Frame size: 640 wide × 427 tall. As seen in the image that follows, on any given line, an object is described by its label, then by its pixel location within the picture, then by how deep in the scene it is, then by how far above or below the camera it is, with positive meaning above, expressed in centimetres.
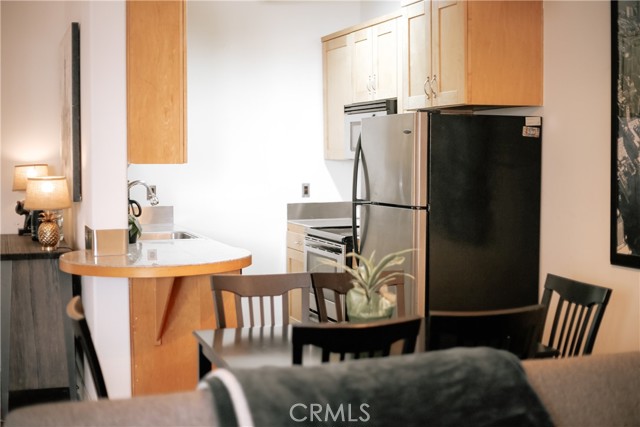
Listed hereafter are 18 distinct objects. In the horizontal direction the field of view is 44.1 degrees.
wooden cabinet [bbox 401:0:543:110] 402 +60
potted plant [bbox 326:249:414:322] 258 -43
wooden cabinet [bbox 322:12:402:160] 502 +69
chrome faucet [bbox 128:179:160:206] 520 -16
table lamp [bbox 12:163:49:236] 512 +0
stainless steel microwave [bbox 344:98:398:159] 507 +37
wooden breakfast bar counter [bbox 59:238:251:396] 367 -68
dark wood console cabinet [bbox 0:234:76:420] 445 -91
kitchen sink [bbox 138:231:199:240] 522 -42
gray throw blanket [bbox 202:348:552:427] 171 -50
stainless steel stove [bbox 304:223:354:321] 493 -50
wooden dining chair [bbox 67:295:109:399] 227 -48
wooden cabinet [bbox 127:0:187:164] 379 +44
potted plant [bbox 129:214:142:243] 425 -31
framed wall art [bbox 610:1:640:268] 344 +15
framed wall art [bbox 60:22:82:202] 414 +36
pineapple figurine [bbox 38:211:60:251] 445 -34
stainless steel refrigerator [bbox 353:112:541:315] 402 -19
